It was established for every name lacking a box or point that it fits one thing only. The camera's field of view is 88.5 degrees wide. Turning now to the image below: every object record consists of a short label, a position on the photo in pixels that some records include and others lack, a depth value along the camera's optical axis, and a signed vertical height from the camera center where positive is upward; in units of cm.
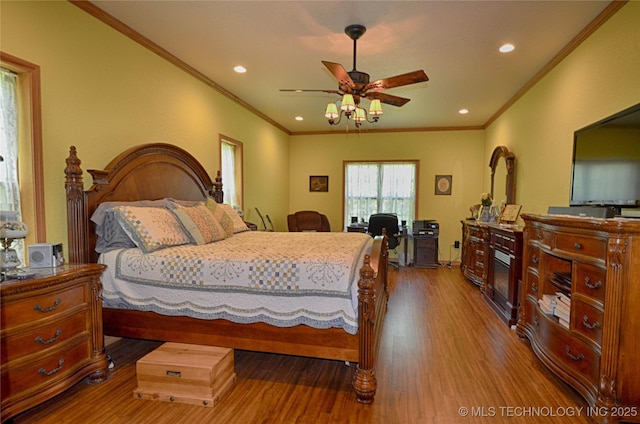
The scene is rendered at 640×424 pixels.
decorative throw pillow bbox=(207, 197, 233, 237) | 346 -22
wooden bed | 203 -87
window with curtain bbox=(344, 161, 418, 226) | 682 +19
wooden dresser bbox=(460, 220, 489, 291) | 438 -78
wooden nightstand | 169 -81
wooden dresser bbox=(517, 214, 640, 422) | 176 -67
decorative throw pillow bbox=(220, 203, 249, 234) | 393 -29
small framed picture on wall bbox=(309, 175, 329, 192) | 716 +31
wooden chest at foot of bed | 199 -113
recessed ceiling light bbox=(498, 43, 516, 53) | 314 +148
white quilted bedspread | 209 -59
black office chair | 572 -49
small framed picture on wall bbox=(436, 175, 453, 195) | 664 +30
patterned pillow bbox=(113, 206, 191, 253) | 249 -25
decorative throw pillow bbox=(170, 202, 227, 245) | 284 -25
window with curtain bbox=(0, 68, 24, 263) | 213 +33
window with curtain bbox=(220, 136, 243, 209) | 471 +38
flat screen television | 212 +28
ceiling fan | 273 +101
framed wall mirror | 468 +39
